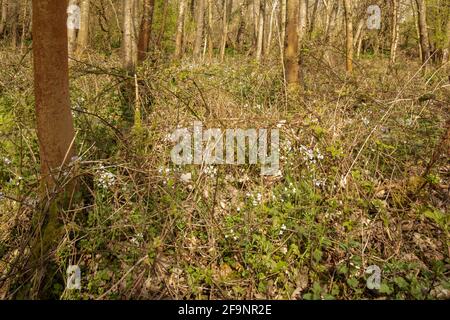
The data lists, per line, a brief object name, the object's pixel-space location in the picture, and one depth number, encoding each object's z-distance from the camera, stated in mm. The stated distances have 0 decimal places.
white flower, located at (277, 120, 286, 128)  3554
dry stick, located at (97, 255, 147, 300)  2125
